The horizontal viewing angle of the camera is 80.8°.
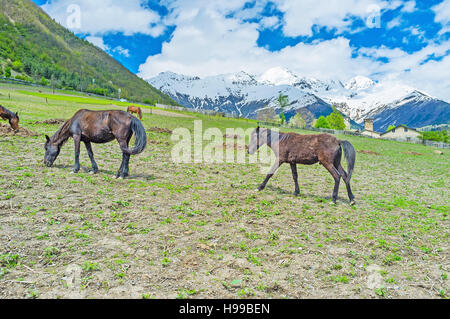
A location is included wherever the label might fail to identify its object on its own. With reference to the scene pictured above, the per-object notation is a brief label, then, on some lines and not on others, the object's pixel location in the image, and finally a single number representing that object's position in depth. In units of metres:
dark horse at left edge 15.65
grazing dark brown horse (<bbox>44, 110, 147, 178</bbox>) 9.52
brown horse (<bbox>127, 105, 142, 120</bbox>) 36.28
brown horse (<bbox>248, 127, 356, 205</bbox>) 8.65
